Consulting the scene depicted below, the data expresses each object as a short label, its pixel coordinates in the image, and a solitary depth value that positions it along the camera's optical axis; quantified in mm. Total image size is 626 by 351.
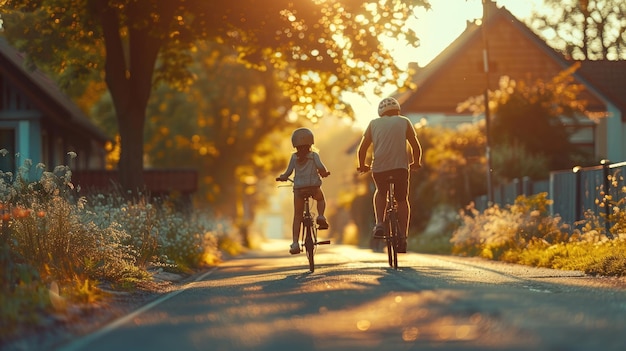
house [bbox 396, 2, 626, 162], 47062
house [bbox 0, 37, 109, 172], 33375
